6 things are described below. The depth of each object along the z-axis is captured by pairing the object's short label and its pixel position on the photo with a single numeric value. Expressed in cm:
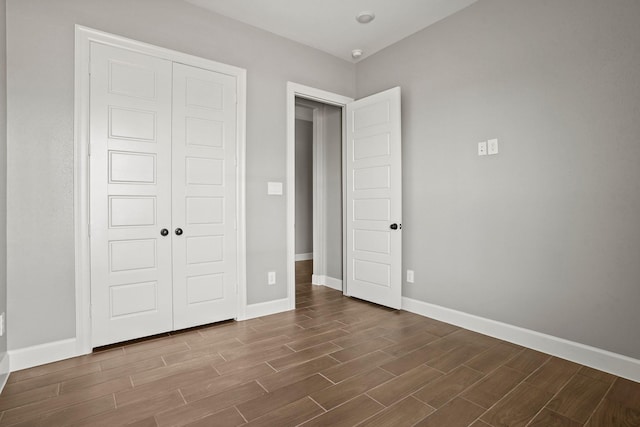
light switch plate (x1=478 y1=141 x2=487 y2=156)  290
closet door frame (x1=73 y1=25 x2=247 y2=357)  246
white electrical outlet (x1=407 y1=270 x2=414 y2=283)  356
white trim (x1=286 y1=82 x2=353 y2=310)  358
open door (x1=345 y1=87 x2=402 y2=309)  351
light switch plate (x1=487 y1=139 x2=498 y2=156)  283
